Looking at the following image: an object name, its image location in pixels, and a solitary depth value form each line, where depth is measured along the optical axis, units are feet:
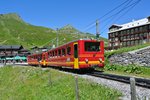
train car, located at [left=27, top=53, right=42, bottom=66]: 71.61
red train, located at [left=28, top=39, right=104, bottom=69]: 34.69
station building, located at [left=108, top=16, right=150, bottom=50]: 128.98
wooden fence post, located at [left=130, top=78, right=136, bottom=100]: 9.59
